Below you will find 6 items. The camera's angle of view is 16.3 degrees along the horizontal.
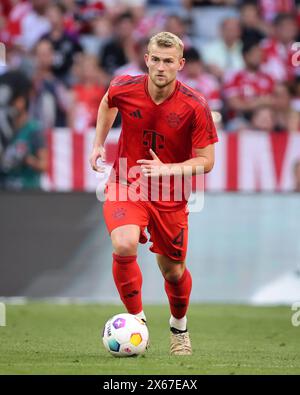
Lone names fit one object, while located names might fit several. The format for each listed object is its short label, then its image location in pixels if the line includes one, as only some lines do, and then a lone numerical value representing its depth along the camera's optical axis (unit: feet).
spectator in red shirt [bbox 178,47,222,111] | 50.83
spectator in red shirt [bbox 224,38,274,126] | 51.24
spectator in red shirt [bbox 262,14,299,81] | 54.13
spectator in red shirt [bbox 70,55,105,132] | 50.11
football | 24.85
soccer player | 25.85
